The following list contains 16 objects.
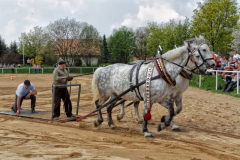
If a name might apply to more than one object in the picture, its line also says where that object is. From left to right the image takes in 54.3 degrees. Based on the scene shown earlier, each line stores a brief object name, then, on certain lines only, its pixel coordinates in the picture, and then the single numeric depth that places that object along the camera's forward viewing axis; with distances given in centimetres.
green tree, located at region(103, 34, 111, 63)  6227
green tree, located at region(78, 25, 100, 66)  4028
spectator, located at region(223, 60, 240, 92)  1252
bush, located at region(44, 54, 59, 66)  5069
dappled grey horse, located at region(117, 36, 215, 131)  537
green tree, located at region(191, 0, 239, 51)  2822
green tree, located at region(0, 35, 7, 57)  6422
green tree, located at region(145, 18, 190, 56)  2840
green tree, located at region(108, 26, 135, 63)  5956
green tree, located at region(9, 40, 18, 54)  6803
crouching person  790
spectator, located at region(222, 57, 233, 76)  1380
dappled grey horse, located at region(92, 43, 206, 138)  536
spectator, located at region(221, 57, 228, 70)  1644
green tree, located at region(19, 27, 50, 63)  5681
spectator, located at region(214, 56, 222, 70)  1599
